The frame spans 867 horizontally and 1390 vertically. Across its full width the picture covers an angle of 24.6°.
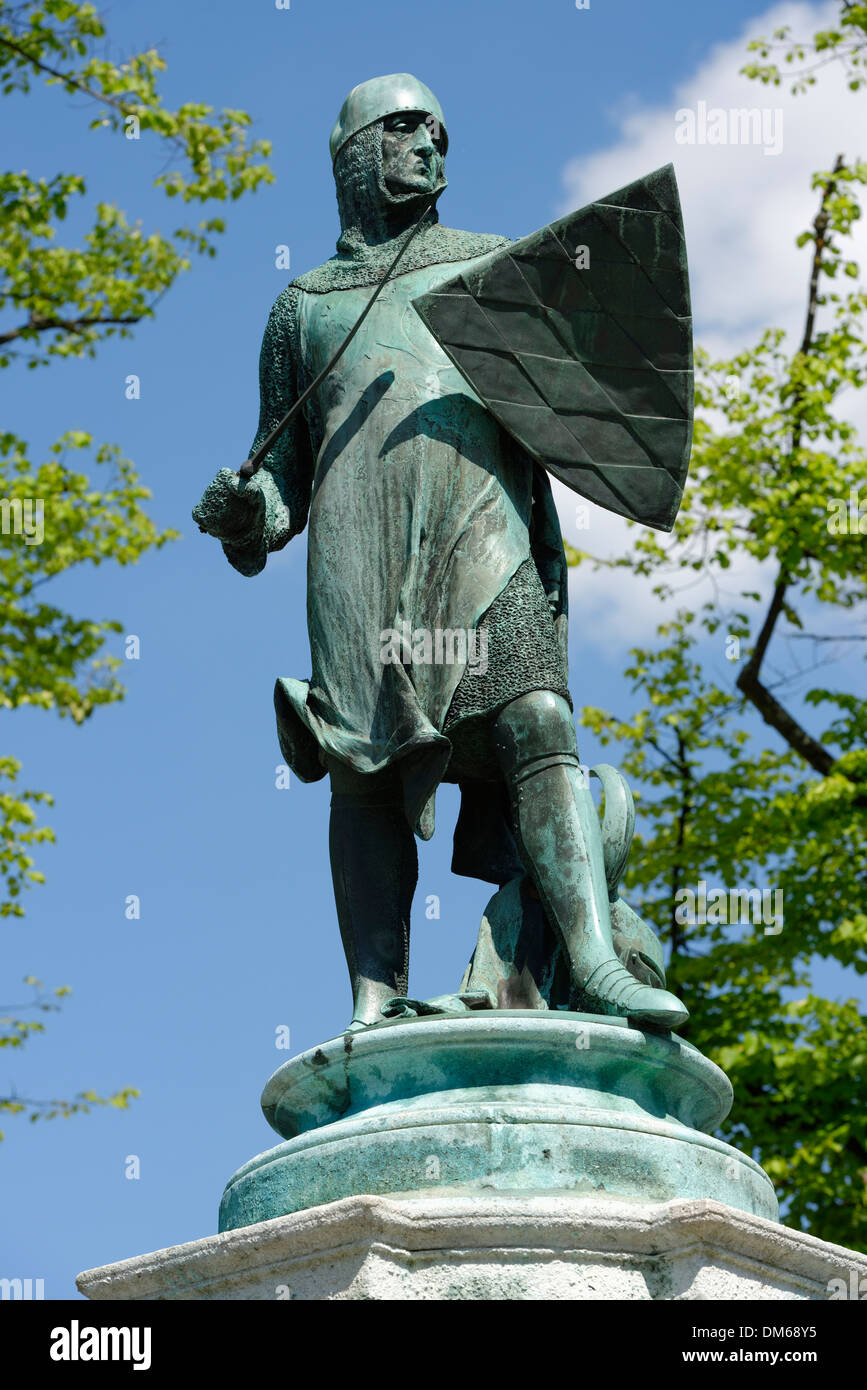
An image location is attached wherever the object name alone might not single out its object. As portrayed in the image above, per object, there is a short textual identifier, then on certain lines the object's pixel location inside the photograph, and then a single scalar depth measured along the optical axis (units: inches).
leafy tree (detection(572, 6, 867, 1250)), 474.3
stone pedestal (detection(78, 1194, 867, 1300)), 164.4
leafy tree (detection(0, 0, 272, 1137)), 501.7
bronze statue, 205.5
